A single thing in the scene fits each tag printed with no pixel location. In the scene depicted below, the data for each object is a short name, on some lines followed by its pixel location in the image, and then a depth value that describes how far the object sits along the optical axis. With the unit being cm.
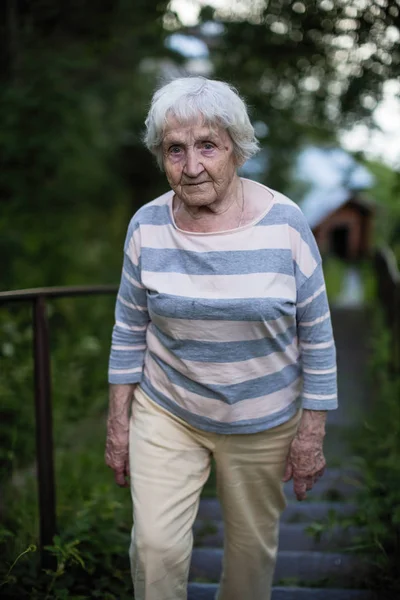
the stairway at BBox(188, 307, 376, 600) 260
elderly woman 203
